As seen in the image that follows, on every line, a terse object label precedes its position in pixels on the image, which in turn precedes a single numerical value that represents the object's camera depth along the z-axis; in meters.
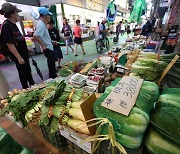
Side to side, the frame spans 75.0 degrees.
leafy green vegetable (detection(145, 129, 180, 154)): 0.66
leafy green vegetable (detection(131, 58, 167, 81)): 1.33
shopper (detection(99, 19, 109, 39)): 7.70
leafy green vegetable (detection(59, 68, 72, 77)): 2.56
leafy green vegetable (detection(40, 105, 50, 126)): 1.15
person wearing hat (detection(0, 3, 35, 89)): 2.23
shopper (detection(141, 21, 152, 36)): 5.40
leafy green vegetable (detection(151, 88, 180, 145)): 0.65
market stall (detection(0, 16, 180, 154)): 0.70
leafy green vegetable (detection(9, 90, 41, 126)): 1.36
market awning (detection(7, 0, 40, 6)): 5.54
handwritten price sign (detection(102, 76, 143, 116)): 0.75
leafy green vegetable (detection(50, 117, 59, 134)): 1.16
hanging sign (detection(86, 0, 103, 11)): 11.09
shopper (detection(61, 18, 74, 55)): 7.23
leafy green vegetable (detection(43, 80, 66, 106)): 1.20
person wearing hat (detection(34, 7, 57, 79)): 2.78
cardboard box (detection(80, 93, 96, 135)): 0.84
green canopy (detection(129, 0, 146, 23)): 5.40
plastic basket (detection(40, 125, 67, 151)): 1.28
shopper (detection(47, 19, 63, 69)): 3.91
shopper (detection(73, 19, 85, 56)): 6.34
